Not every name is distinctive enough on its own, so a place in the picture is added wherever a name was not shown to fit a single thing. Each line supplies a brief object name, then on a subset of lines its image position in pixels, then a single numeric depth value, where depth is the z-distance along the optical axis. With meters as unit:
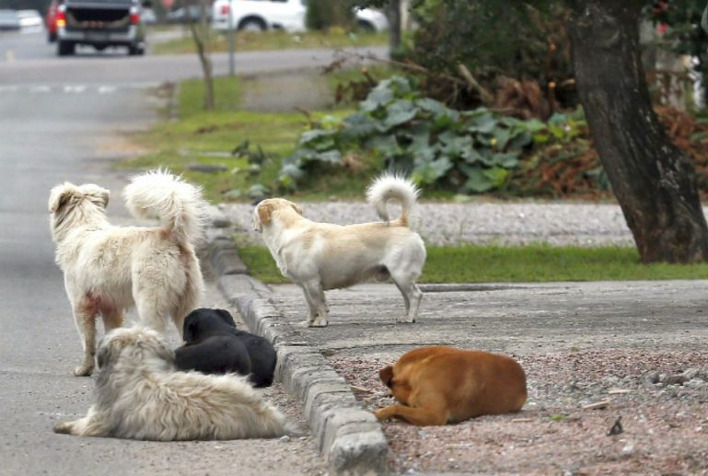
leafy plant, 43.06
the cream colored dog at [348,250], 21.47
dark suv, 97.50
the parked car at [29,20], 163.11
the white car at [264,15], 121.44
